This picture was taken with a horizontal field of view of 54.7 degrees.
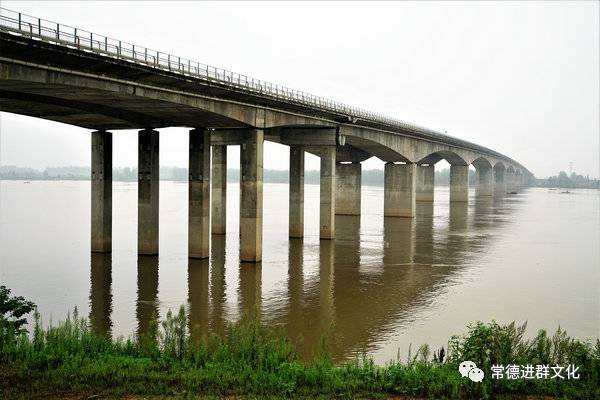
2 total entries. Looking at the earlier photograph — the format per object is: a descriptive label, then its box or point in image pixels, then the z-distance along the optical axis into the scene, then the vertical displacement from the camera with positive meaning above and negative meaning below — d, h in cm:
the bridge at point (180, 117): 2412 +457
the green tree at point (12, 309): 1697 -370
